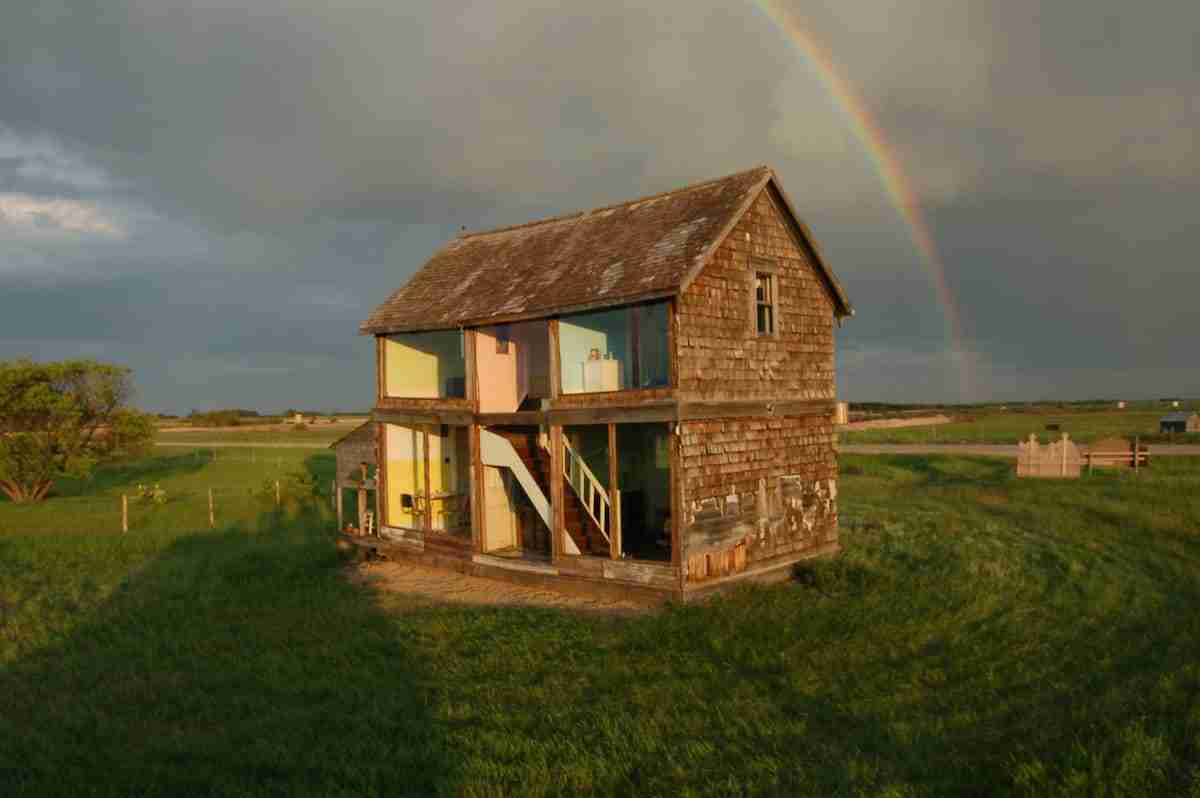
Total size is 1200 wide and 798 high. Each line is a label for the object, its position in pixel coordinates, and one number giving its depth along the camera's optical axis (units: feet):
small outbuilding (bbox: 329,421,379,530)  73.46
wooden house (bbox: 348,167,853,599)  51.13
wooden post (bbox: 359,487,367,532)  72.43
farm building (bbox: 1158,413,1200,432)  189.98
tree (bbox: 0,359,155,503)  119.24
